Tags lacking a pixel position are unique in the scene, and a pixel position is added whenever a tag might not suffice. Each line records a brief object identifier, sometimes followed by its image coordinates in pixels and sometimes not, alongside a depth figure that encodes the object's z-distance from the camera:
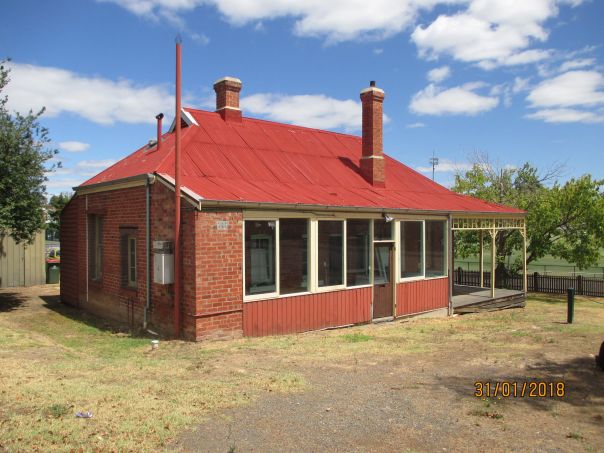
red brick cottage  9.75
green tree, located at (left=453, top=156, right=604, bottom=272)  20.34
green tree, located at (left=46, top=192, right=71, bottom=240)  26.91
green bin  21.47
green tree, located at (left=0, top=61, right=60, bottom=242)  13.10
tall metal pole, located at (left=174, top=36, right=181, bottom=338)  9.68
